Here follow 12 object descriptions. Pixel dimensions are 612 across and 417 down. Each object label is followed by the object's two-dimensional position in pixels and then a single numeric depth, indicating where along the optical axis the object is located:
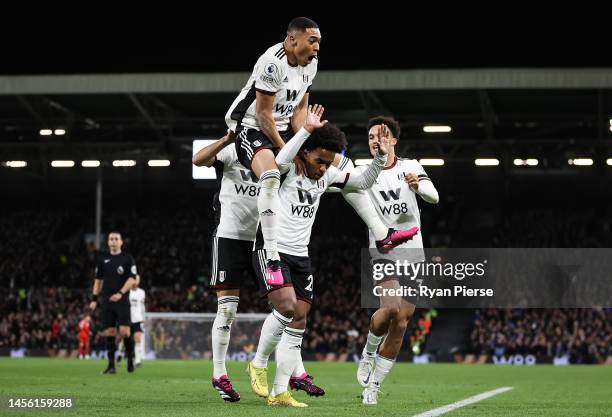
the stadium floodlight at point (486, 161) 30.42
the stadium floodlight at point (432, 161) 30.25
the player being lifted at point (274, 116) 8.05
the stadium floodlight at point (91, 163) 31.99
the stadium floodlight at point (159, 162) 31.59
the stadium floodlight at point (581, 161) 30.42
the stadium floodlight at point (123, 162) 31.64
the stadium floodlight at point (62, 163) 32.52
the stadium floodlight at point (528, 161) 30.15
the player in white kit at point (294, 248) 8.03
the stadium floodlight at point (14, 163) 32.09
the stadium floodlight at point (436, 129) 28.70
